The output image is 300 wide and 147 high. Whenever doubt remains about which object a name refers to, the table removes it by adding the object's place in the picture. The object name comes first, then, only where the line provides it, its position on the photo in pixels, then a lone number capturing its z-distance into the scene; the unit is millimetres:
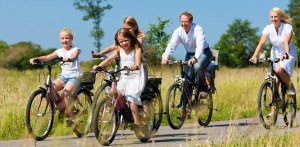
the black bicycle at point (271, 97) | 17297
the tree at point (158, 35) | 31422
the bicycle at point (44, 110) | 14266
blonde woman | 17719
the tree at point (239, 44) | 173250
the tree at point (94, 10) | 92250
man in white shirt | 17281
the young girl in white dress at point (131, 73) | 13531
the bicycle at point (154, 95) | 14547
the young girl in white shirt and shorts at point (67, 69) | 15125
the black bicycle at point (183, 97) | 16891
